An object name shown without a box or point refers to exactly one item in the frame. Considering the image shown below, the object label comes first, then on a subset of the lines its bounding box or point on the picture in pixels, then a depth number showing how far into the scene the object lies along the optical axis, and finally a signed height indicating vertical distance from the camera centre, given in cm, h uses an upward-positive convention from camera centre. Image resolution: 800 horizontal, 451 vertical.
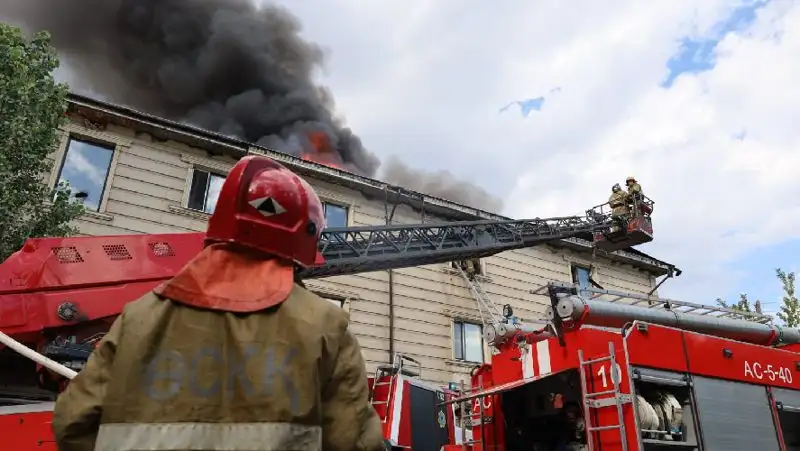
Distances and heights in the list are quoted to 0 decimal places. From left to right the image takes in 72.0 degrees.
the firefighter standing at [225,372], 159 +22
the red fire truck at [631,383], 570 +82
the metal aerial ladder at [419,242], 814 +338
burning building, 1177 +528
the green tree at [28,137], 877 +467
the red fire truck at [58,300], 414 +114
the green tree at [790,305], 2238 +606
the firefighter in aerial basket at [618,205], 1489 +640
